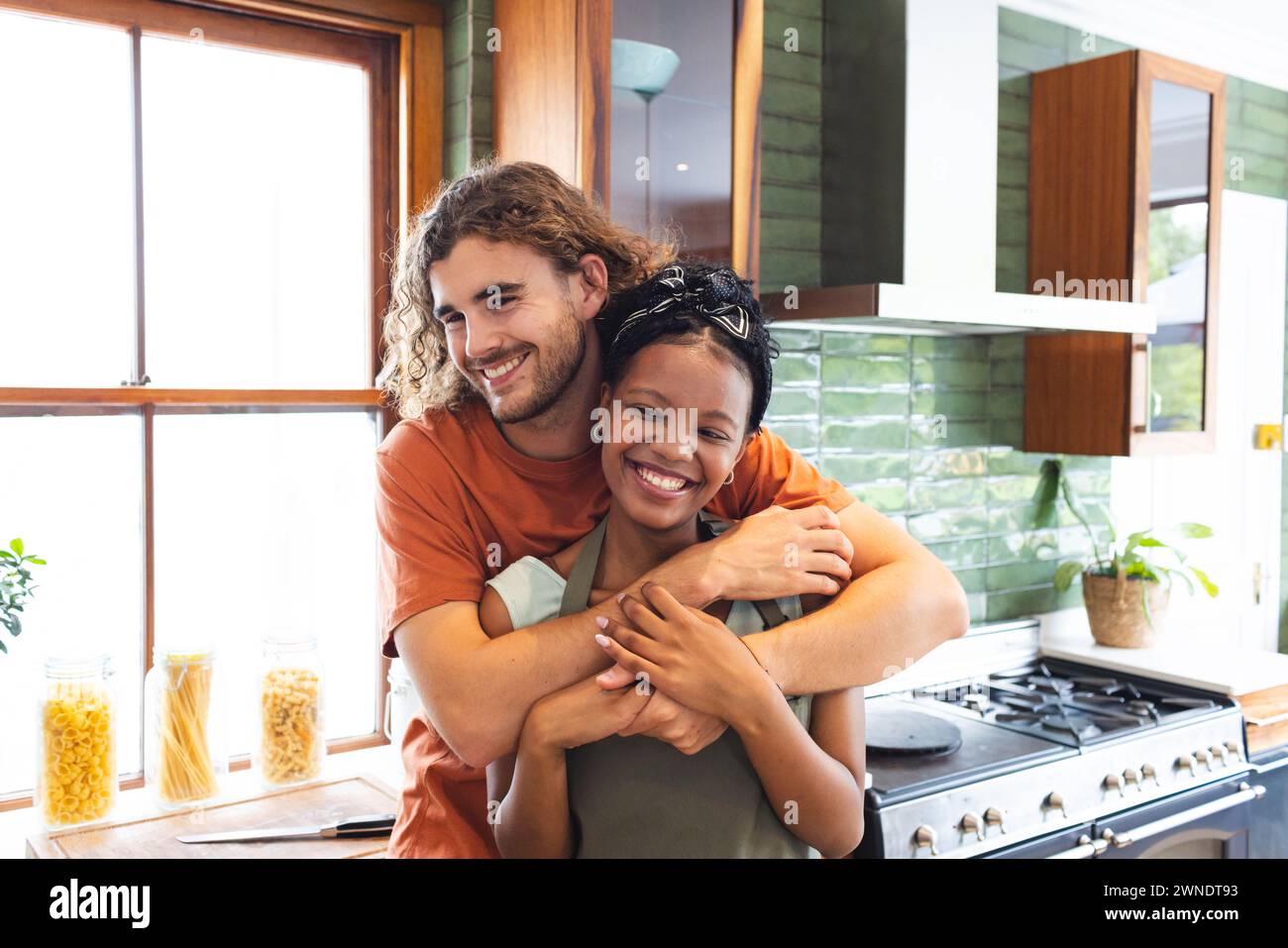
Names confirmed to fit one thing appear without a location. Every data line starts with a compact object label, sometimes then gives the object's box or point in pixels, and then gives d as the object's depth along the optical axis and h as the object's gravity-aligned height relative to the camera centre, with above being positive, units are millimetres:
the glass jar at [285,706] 1998 -513
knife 1753 -655
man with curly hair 1243 -122
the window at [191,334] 1976 +170
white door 3797 -128
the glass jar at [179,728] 1896 -528
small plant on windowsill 1754 -260
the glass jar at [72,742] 1808 -526
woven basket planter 3148 -518
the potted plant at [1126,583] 3150 -445
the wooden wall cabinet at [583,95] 1915 +604
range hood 2490 +599
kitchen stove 2189 -724
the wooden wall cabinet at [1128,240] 2971 +525
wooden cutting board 1713 -665
